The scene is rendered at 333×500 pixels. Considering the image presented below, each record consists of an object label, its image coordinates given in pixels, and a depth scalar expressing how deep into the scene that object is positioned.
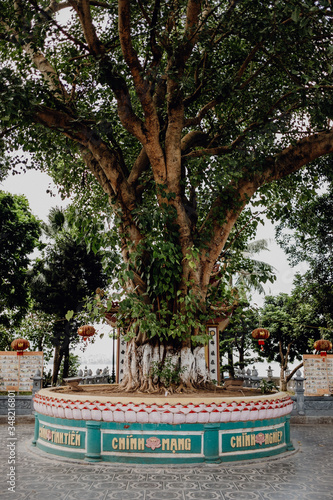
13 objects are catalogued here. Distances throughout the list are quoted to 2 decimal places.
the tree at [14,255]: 18.61
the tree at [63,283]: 19.44
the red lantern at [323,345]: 13.65
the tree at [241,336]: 21.03
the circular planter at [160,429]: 6.12
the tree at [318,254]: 13.95
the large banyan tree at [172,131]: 7.14
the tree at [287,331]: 20.39
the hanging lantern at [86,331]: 14.12
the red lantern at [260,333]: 13.91
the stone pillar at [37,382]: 12.42
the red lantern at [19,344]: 13.04
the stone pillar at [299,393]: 12.47
